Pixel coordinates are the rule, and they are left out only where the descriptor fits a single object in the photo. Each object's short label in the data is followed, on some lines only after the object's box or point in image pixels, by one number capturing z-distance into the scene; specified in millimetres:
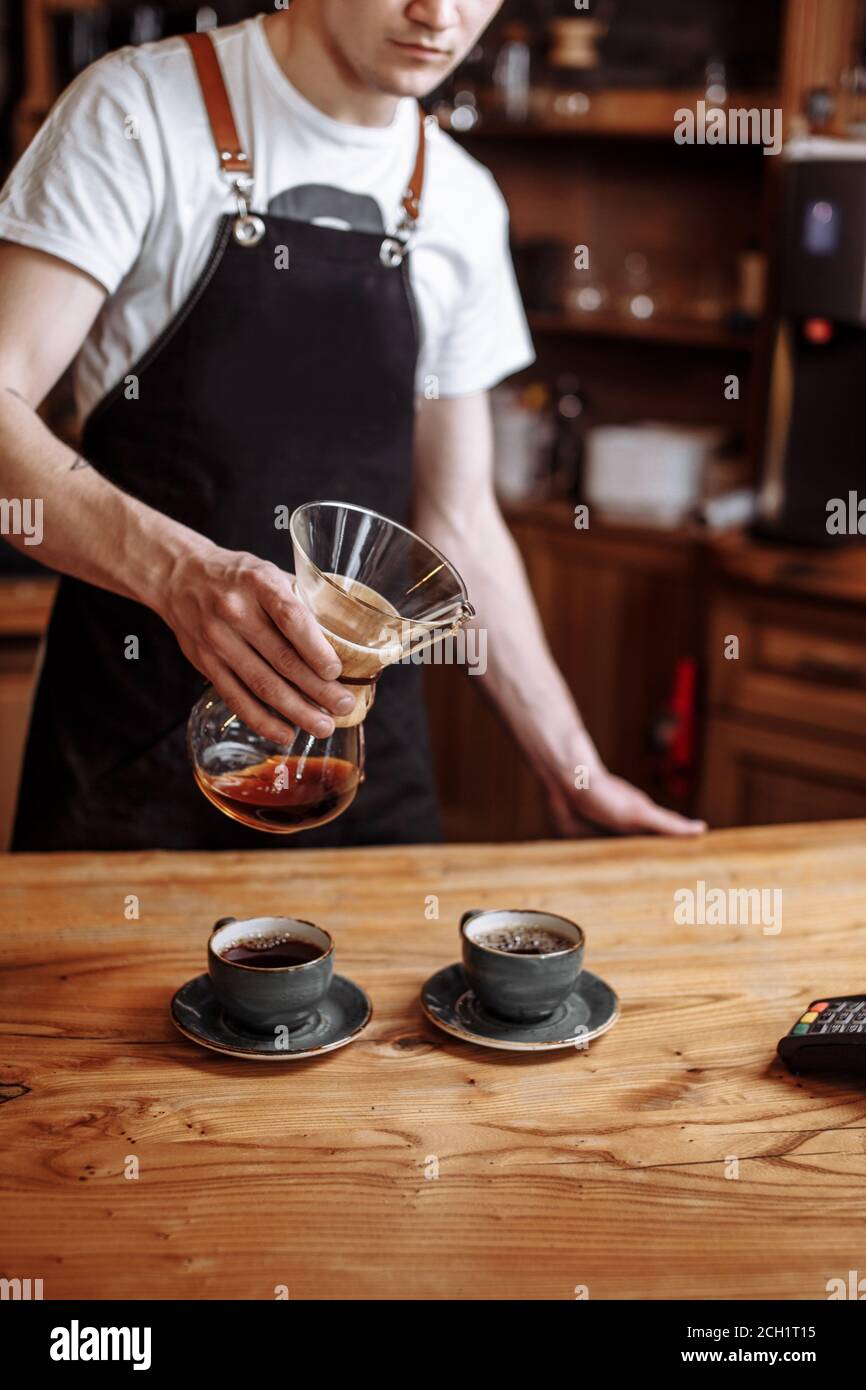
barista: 1606
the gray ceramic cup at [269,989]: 1208
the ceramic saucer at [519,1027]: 1259
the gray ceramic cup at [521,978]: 1246
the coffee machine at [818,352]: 3012
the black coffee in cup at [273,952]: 1261
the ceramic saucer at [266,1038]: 1225
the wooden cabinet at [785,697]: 3082
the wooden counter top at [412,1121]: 1008
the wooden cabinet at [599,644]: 3525
